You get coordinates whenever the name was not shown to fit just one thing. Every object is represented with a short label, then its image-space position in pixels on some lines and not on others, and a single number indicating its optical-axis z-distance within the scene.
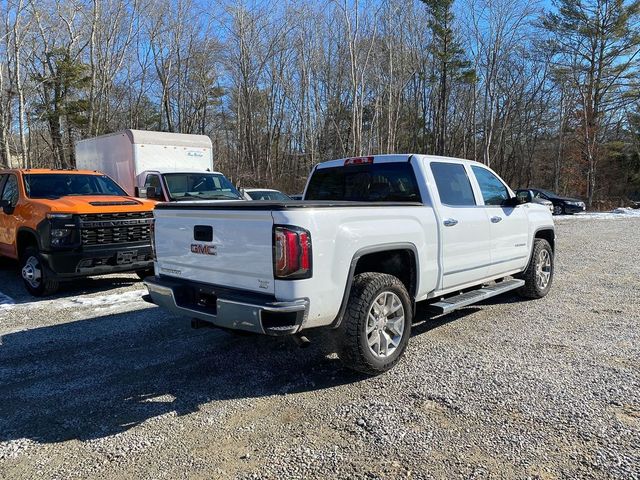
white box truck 10.13
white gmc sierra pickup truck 3.42
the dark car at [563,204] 25.69
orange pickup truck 6.75
